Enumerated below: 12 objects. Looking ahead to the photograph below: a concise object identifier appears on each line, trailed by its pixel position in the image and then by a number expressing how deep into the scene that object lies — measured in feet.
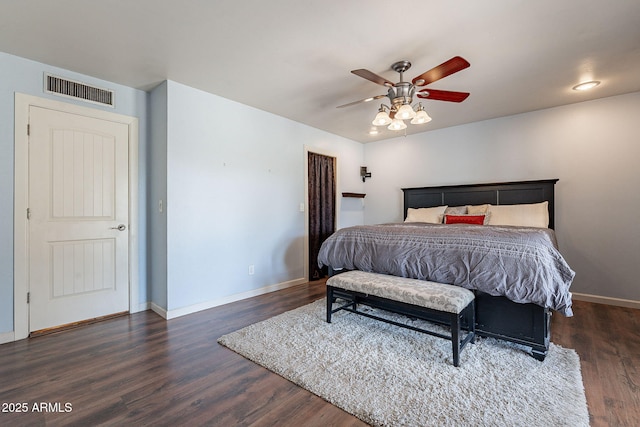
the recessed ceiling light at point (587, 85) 9.60
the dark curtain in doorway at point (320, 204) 14.93
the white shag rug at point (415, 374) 4.93
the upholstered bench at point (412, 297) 6.50
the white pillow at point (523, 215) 11.21
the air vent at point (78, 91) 8.53
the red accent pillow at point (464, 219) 11.88
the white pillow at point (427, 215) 13.59
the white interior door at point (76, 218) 8.38
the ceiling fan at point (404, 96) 7.54
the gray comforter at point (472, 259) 6.52
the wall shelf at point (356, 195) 16.72
